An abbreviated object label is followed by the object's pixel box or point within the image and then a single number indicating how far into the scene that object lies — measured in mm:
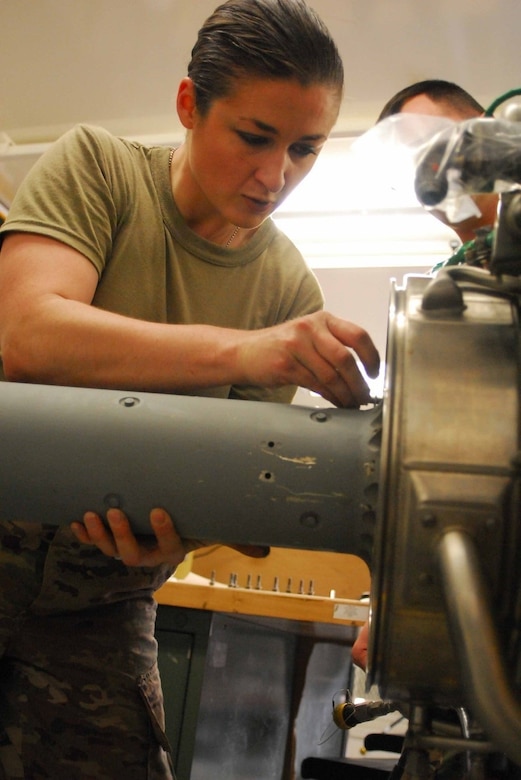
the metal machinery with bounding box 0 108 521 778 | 383
